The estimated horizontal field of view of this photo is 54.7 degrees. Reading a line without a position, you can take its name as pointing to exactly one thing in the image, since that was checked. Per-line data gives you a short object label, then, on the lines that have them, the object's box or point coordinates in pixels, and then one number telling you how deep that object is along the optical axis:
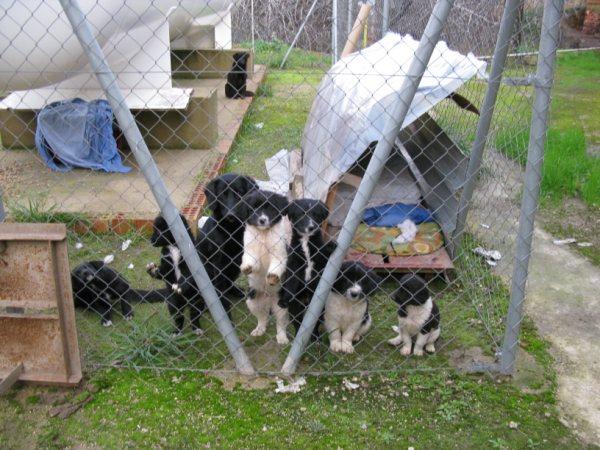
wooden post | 8.12
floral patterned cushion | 4.77
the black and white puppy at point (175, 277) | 3.57
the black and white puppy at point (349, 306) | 3.51
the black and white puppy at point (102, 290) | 4.03
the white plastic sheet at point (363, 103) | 4.71
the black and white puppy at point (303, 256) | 3.56
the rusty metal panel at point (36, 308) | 3.07
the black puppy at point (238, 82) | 10.25
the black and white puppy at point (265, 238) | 3.48
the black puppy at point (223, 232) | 3.81
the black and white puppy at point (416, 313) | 3.53
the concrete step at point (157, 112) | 6.84
